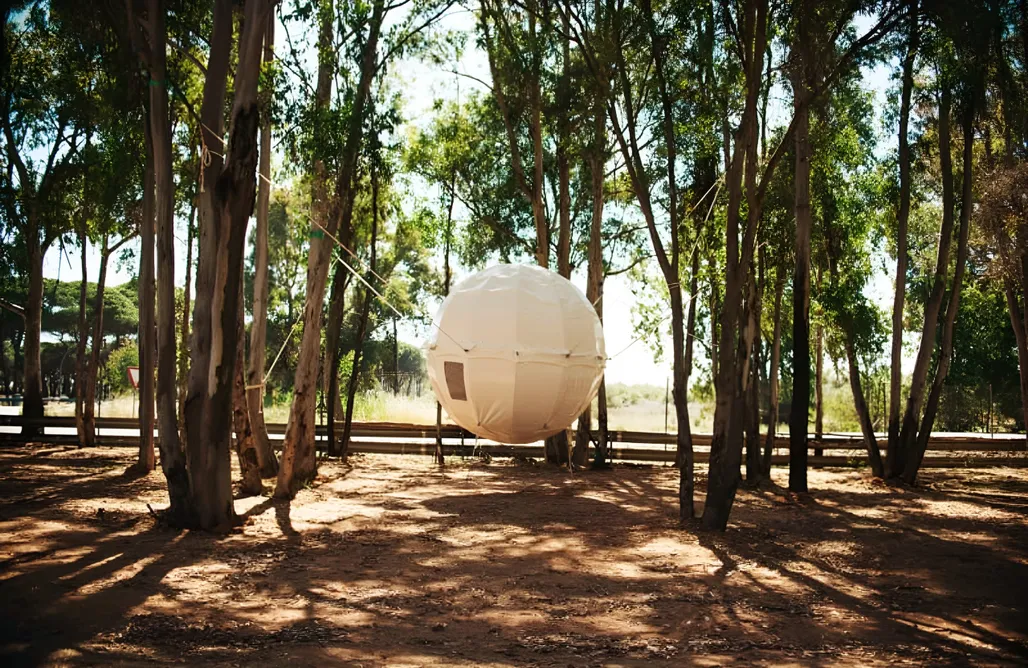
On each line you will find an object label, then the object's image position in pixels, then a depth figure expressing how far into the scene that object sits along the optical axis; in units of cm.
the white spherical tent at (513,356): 1239
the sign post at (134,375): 2372
